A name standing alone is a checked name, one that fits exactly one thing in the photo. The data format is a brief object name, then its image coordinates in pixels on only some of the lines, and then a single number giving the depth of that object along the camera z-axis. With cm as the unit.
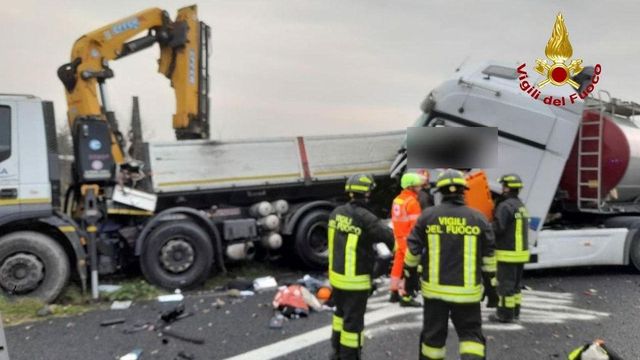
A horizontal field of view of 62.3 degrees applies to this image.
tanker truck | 696
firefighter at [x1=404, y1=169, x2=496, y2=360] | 367
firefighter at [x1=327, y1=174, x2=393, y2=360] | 405
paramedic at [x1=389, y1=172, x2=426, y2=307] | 566
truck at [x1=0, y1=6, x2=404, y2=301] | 602
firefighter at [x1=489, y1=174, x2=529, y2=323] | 548
